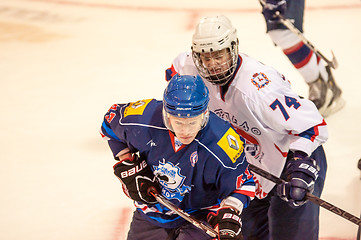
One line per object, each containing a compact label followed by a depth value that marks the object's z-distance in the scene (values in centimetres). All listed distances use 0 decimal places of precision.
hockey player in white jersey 1130
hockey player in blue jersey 1088
